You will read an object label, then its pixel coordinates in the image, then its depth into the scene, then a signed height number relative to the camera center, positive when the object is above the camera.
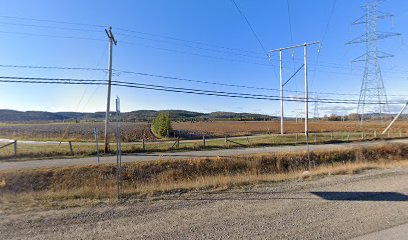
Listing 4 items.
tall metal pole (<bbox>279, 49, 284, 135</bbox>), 34.60 +5.78
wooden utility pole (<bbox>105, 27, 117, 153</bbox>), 23.16 +4.10
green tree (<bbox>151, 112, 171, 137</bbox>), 41.00 +0.31
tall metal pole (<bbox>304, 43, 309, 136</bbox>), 32.41 +3.43
